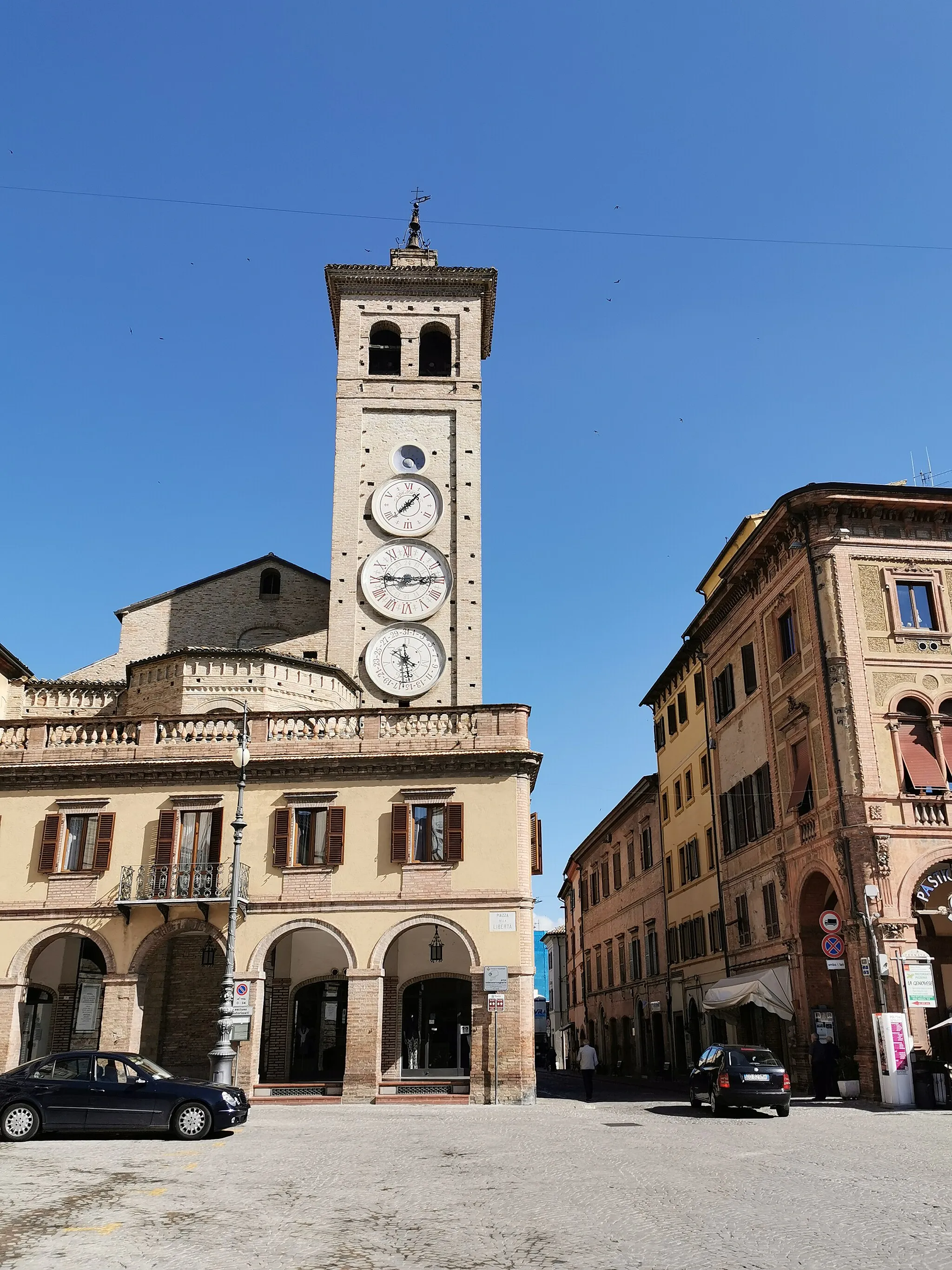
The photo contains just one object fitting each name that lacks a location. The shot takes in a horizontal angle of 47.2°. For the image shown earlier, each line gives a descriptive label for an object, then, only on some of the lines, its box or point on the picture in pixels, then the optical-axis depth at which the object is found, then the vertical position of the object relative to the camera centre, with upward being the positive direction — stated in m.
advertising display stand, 22.45 -0.52
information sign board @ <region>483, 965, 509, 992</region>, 24.22 +1.23
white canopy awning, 27.84 +1.11
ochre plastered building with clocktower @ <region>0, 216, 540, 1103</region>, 24.88 +3.31
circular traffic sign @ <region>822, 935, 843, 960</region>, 23.94 +1.86
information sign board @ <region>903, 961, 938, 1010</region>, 23.31 +1.03
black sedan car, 15.59 -0.87
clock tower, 38.53 +19.79
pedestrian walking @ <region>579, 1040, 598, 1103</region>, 26.94 -0.61
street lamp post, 18.95 +0.83
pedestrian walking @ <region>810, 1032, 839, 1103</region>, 24.12 -0.64
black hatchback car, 20.17 -0.77
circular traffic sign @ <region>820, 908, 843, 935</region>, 24.41 +2.41
